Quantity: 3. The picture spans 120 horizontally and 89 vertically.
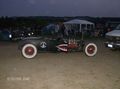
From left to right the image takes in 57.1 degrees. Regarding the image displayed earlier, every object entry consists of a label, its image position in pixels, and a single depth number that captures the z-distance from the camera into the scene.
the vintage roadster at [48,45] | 5.10
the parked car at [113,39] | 5.95
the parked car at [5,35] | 10.05
